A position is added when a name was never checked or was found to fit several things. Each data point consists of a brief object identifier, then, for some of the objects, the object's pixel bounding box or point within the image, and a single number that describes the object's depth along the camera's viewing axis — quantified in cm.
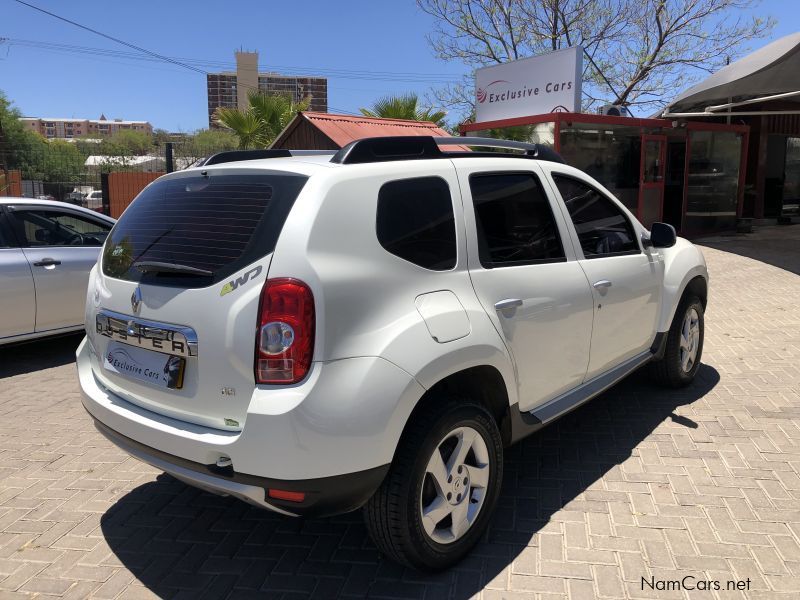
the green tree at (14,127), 4975
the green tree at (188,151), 2169
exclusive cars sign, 1282
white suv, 226
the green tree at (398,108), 2083
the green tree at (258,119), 1995
